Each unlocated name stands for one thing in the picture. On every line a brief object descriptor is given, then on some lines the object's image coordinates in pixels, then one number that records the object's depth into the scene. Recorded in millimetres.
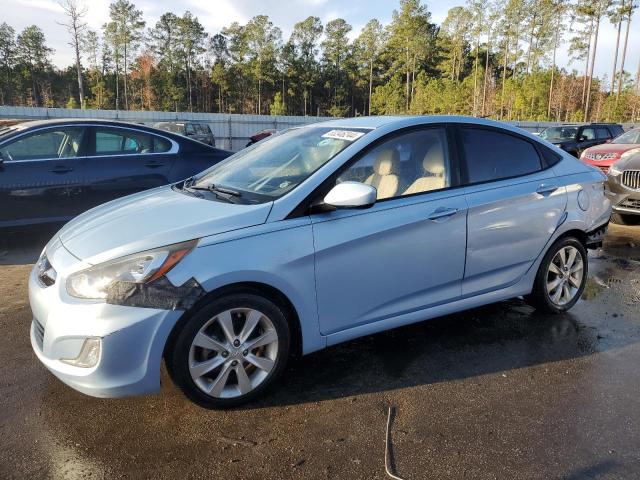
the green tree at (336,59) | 84688
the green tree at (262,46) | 75781
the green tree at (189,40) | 77125
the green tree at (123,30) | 65006
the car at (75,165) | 5805
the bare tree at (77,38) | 41031
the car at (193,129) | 19953
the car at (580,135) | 18766
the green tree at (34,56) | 76500
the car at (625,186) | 7508
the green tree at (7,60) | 74750
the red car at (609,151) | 9836
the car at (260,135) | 23759
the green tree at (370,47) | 81562
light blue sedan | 2514
